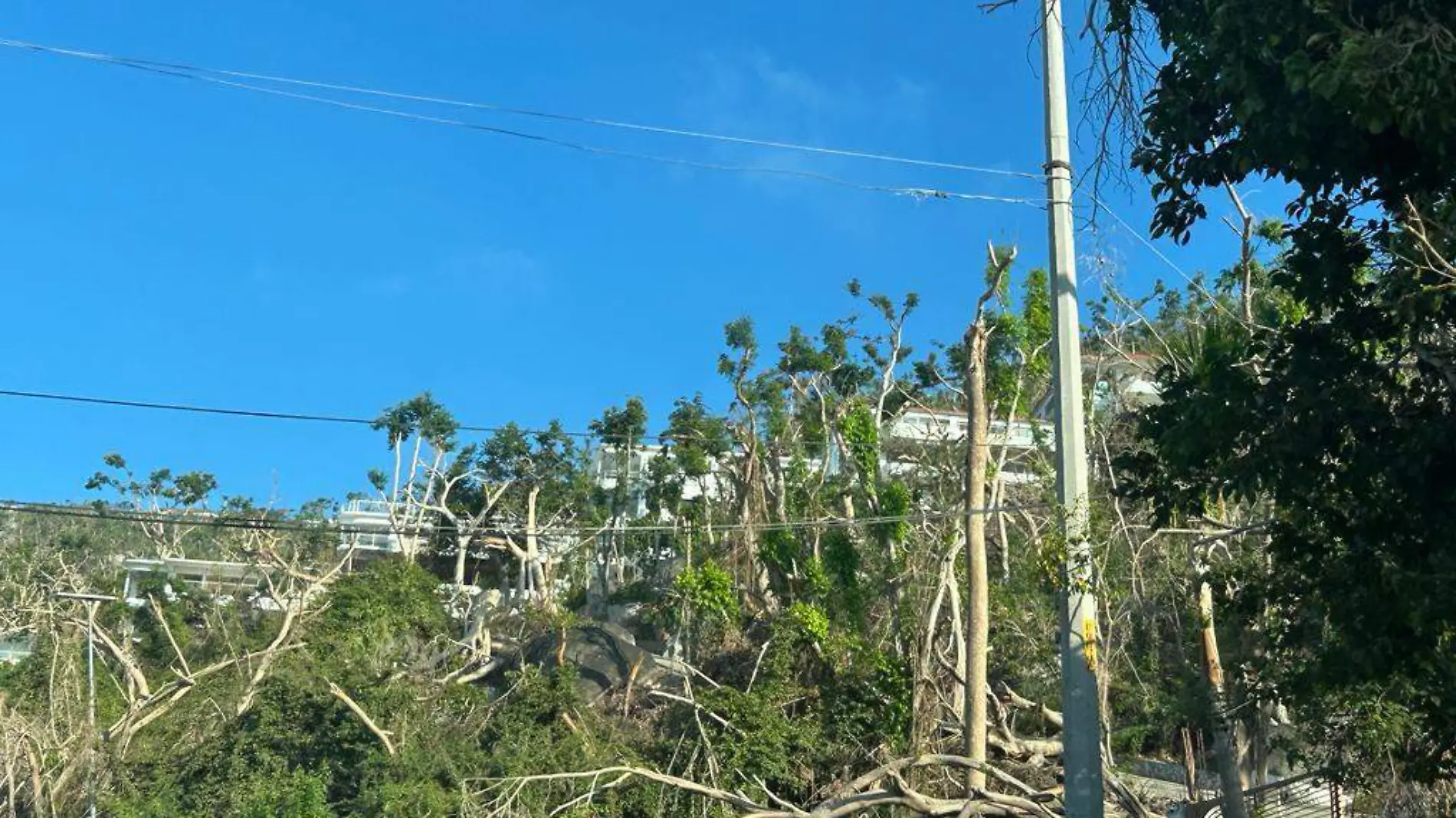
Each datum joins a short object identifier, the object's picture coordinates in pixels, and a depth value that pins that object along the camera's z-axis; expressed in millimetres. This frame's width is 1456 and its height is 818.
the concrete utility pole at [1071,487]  7512
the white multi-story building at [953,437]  25547
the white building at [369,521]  47625
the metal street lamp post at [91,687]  21766
